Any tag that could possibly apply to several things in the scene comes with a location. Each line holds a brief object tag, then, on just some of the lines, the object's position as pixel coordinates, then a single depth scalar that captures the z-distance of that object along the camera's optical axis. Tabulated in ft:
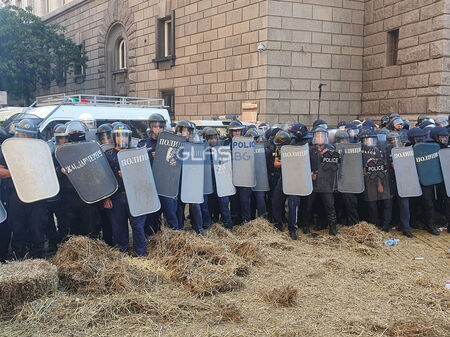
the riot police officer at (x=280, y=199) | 21.33
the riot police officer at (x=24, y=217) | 16.81
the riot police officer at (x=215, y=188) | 21.73
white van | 26.94
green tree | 70.95
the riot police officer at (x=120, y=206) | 17.44
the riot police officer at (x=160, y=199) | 19.30
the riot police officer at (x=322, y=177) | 21.34
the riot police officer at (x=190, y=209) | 20.52
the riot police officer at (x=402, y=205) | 21.84
